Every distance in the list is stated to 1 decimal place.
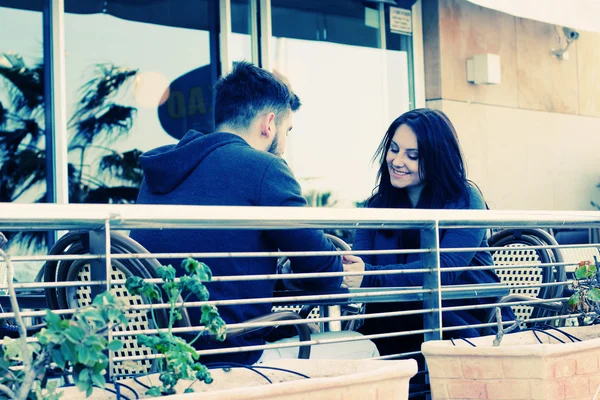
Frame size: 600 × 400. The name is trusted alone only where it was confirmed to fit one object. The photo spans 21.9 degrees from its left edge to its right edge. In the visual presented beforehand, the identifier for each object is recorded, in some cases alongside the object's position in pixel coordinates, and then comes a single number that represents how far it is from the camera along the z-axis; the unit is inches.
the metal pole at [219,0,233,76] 437.0
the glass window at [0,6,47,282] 403.7
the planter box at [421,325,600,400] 140.9
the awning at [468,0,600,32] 426.1
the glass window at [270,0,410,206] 470.0
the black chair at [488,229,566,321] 215.4
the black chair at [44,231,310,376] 136.4
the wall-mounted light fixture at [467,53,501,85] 482.5
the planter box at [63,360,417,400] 110.6
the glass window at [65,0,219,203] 431.1
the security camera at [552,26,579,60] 542.6
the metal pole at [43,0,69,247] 388.0
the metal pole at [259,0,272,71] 444.7
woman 198.5
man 162.2
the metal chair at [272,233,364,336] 228.9
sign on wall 480.6
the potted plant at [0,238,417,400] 96.7
